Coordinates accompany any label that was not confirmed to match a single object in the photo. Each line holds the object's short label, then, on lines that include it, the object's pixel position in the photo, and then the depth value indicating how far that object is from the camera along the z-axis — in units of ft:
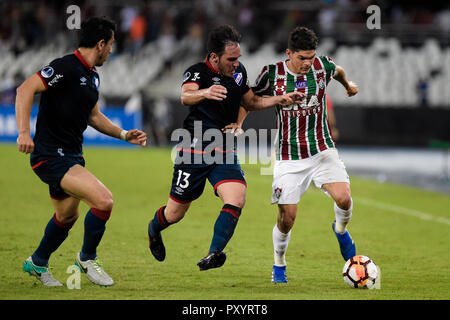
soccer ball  45.80
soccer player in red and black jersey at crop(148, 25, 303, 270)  45.62
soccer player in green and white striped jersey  48.39
